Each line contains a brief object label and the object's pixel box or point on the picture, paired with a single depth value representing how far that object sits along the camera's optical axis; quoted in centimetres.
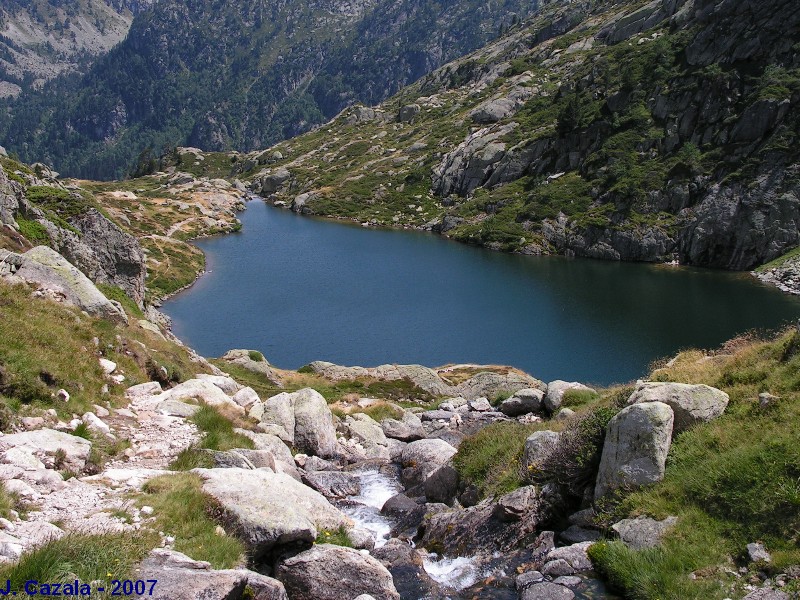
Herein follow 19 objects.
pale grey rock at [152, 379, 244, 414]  2183
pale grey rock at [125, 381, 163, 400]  2042
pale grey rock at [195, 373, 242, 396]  2933
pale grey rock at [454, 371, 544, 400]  5181
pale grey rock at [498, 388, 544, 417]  3956
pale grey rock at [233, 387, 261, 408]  2736
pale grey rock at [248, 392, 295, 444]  2577
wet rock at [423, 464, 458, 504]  2250
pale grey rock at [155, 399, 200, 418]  1959
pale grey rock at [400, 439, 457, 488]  2512
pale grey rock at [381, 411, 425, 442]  3400
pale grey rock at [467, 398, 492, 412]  4191
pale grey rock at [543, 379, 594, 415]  3722
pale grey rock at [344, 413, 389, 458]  3017
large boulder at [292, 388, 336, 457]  2695
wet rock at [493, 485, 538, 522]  1705
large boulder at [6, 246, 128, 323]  2378
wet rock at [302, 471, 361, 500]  2275
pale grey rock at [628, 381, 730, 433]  1597
